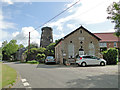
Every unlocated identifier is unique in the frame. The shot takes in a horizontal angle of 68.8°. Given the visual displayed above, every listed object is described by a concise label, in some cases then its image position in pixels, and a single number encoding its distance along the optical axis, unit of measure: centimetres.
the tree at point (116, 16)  823
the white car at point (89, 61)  1263
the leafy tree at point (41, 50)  2597
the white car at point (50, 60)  1641
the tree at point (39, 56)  2440
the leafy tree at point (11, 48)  3891
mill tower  3871
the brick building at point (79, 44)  1658
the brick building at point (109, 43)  2705
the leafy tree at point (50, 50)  2679
